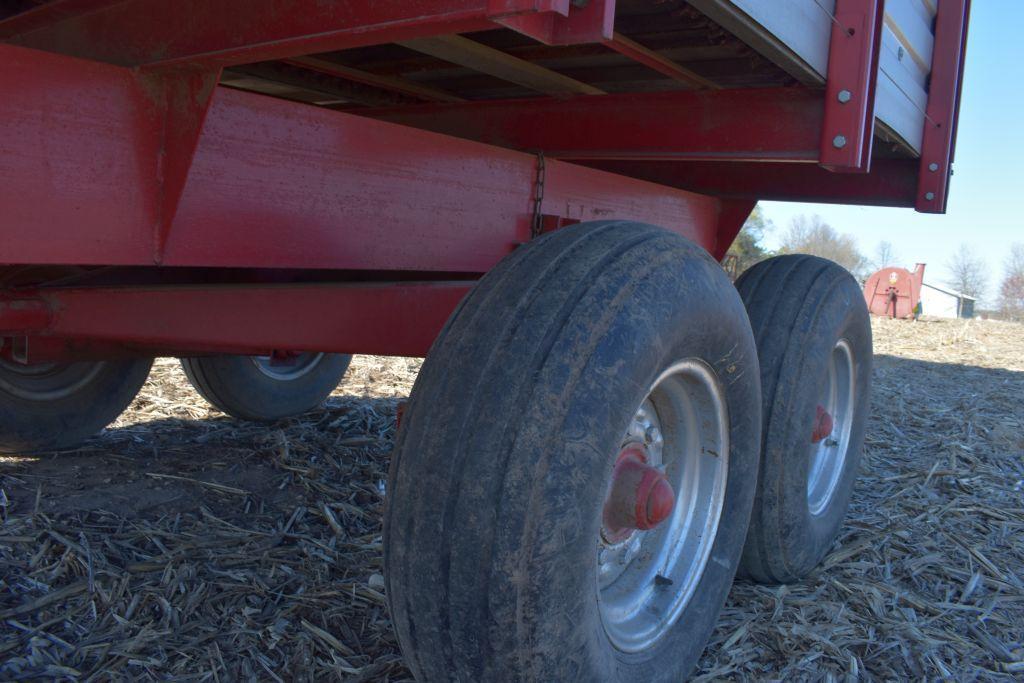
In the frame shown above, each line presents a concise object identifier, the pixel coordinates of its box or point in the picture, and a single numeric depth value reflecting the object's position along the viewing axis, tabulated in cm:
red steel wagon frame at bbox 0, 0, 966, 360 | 139
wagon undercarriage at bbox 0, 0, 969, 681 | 146
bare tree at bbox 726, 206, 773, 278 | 2787
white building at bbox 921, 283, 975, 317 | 4012
